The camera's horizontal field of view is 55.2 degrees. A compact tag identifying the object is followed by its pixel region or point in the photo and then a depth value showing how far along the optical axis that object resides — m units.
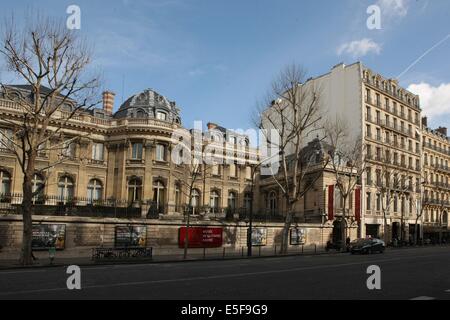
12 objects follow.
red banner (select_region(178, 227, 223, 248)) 33.75
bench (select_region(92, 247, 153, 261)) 24.14
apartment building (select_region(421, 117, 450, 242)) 64.50
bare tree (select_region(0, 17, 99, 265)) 21.61
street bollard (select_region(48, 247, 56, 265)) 22.65
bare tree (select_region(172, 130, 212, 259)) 42.16
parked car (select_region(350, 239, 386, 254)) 33.47
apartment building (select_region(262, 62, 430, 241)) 54.16
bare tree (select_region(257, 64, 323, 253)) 33.16
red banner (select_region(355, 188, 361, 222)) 49.41
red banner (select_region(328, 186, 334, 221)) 46.24
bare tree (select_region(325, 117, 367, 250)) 39.97
